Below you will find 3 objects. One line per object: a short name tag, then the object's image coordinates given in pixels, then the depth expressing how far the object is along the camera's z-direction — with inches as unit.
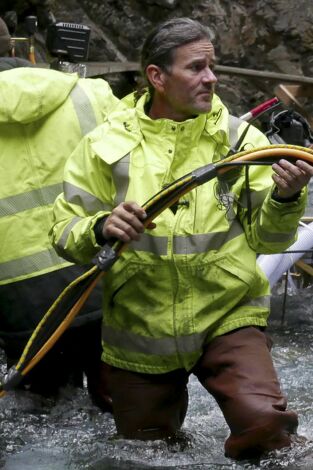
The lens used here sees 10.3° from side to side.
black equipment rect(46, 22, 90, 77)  370.9
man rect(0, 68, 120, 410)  307.4
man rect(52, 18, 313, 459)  254.6
